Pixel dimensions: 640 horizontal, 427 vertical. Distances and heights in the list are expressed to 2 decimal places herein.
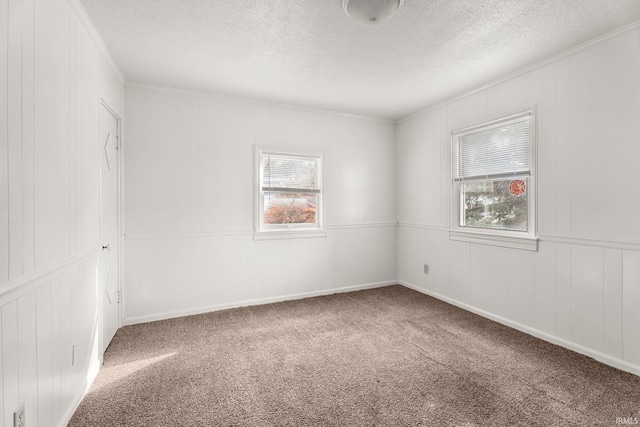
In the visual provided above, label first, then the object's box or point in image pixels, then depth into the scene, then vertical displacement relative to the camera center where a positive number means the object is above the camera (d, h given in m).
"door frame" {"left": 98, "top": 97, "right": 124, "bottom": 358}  3.21 -0.02
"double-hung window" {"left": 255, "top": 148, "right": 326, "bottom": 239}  4.07 +0.25
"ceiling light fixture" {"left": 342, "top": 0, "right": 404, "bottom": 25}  1.97 +1.31
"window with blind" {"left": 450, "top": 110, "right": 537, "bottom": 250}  3.15 +0.33
